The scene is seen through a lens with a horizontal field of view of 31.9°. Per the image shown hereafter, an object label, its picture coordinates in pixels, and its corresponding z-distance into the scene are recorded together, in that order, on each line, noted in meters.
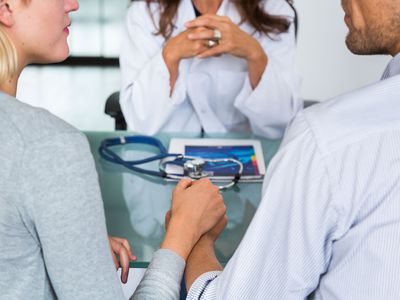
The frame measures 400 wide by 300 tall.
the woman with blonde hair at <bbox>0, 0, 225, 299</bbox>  0.77
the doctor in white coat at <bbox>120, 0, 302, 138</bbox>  1.74
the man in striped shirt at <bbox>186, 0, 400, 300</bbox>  0.83
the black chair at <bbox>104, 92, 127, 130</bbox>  2.01
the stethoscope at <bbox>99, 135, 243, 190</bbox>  1.45
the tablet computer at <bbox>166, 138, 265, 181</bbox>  1.47
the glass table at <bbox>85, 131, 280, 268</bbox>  1.23
